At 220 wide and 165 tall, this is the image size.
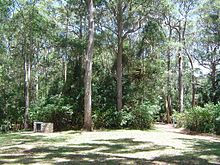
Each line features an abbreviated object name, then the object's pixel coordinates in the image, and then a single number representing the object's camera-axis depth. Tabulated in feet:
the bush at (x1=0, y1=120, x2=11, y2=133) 77.41
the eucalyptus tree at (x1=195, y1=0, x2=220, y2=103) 107.04
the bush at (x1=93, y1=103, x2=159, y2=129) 62.80
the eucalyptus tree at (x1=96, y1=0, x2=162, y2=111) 67.00
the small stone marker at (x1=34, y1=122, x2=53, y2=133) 57.26
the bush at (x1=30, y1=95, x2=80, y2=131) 62.28
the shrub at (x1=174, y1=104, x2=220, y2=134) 58.90
